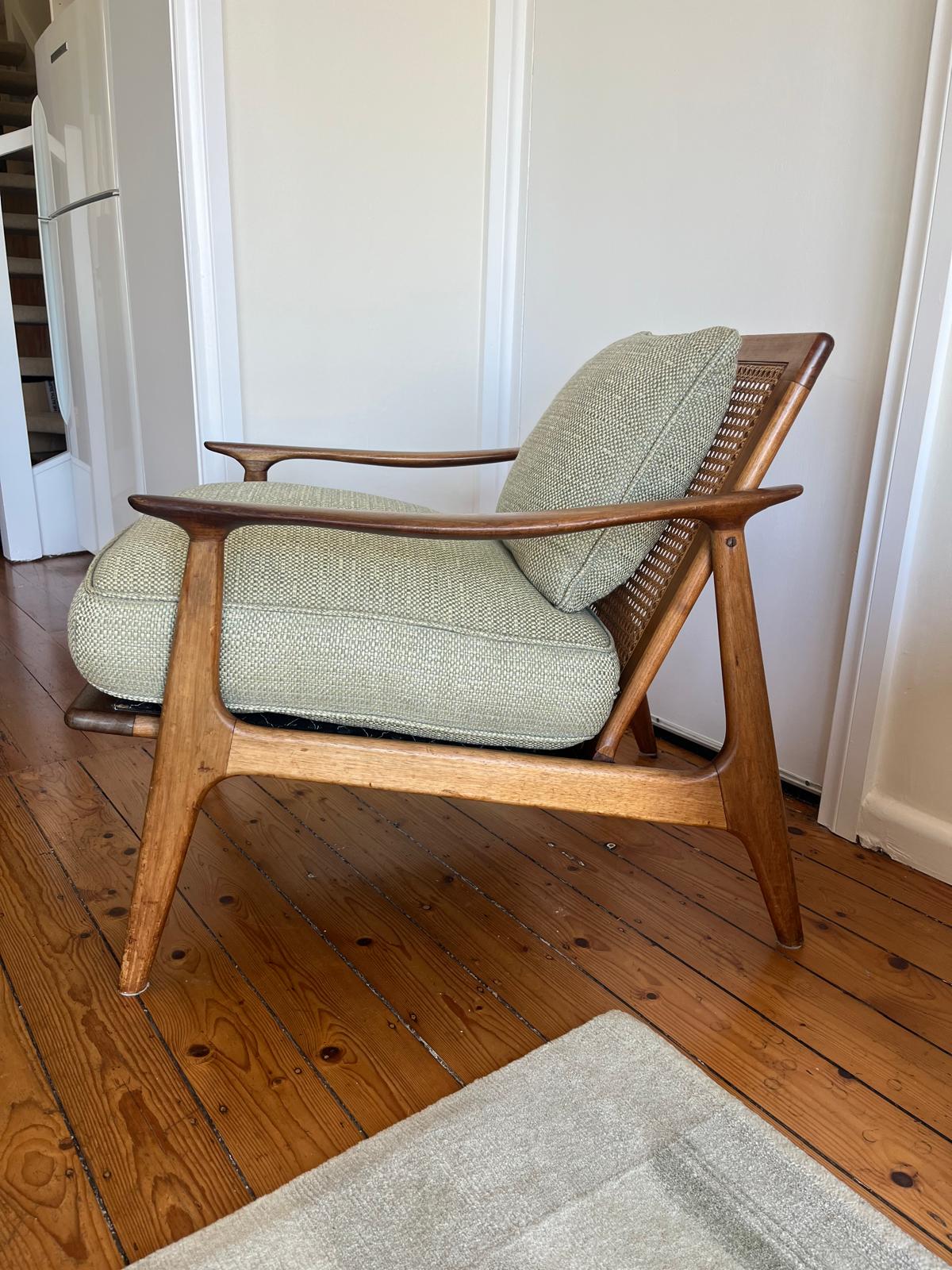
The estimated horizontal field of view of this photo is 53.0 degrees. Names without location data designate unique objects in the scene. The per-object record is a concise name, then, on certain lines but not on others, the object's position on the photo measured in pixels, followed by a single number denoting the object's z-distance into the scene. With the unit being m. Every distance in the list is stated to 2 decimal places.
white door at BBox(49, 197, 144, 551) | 2.64
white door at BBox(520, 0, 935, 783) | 1.52
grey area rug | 0.84
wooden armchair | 1.05
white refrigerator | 2.17
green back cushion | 1.22
